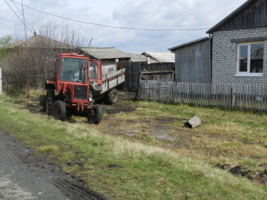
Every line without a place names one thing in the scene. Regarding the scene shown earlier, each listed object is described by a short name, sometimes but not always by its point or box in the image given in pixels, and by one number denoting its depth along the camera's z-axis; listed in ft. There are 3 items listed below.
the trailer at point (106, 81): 35.51
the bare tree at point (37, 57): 58.40
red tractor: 28.47
